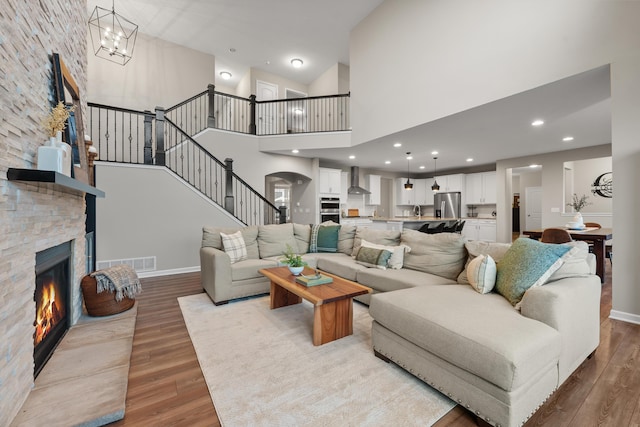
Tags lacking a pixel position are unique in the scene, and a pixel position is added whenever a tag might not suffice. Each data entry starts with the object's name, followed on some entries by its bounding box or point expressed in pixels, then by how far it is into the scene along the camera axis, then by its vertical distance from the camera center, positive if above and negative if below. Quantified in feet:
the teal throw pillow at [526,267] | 6.15 -1.27
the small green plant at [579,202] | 24.07 +1.15
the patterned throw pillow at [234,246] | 11.95 -1.45
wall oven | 26.05 +0.52
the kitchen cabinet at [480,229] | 26.96 -1.56
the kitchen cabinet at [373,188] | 30.96 +3.03
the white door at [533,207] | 32.99 +0.90
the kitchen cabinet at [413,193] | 33.99 +2.69
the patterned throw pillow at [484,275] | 7.09 -1.63
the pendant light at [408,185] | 24.64 +2.88
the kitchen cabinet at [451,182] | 30.25 +3.73
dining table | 13.70 -1.34
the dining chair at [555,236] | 12.87 -1.07
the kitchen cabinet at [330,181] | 26.07 +3.25
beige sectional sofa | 4.45 -2.25
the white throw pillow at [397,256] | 10.64 -1.66
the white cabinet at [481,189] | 27.94 +2.76
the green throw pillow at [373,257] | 10.71 -1.77
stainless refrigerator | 30.53 +1.16
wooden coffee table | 7.53 -2.63
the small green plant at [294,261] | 9.62 -1.68
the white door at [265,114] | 25.46 +9.54
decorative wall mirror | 24.63 +2.93
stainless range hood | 28.90 +3.26
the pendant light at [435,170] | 26.16 +5.27
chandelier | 18.63 +13.16
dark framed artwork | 6.88 +3.09
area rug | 4.95 -3.69
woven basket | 9.04 -2.89
